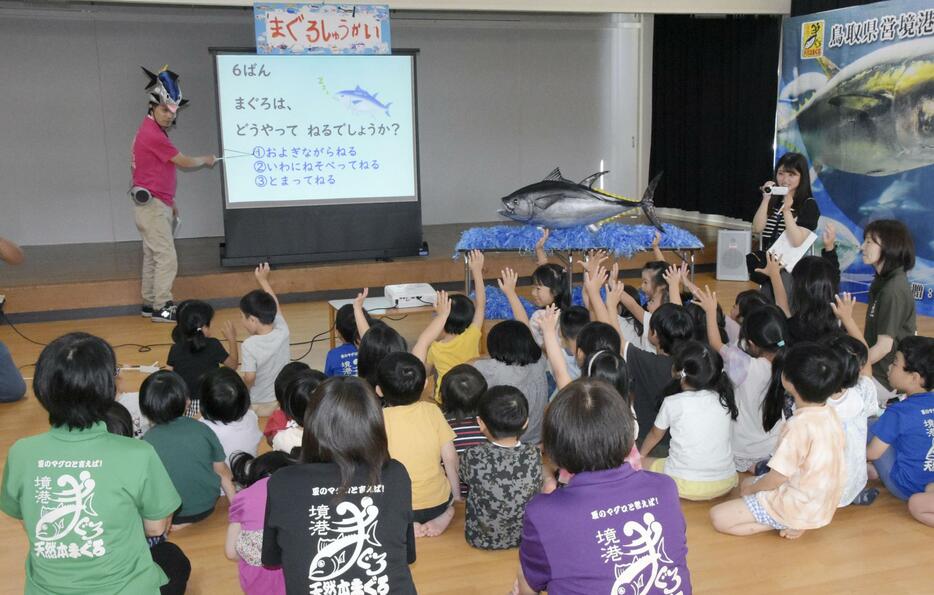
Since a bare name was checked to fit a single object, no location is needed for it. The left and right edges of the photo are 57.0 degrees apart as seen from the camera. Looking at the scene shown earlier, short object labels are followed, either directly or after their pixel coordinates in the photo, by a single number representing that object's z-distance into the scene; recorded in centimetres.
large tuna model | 516
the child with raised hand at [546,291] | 398
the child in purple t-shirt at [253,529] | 214
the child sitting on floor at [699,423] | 291
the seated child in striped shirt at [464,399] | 299
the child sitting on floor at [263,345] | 389
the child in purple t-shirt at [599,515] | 160
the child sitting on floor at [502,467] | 254
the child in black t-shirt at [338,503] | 166
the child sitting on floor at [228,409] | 294
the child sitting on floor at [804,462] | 258
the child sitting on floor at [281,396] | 296
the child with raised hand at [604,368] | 258
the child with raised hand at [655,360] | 327
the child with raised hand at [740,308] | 371
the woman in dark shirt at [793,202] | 475
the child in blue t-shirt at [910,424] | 285
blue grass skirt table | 518
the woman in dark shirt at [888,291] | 355
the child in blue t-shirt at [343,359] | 363
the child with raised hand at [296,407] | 268
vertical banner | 582
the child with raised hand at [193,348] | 368
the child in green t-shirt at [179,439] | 276
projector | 476
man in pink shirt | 567
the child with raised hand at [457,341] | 377
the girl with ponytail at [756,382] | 315
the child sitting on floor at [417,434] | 270
